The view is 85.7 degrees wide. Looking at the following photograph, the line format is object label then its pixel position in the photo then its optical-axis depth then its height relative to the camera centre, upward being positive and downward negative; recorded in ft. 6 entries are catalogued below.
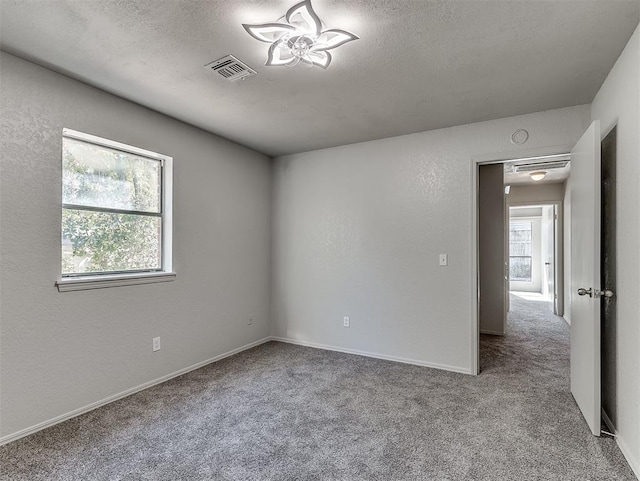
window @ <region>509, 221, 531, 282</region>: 30.63 -0.66
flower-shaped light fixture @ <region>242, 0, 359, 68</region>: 5.53 +3.57
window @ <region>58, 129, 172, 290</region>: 8.36 +0.86
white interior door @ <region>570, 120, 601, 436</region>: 7.06 -0.70
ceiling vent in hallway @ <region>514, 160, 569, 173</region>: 15.76 +3.69
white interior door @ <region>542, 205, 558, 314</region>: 20.74 -0.54
